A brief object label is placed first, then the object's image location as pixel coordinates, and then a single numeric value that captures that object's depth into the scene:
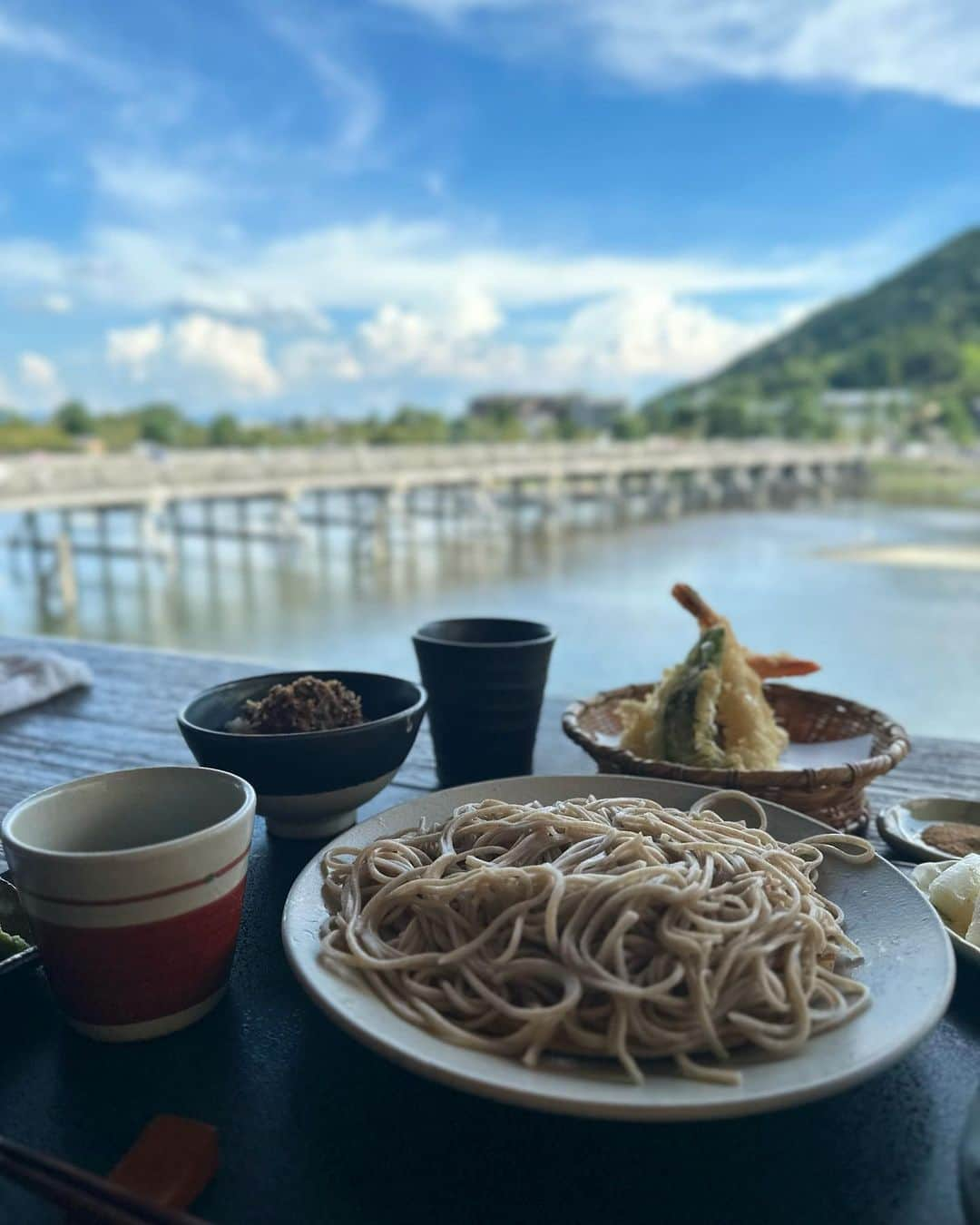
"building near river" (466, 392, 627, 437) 53.50
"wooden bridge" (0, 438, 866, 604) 15.96
